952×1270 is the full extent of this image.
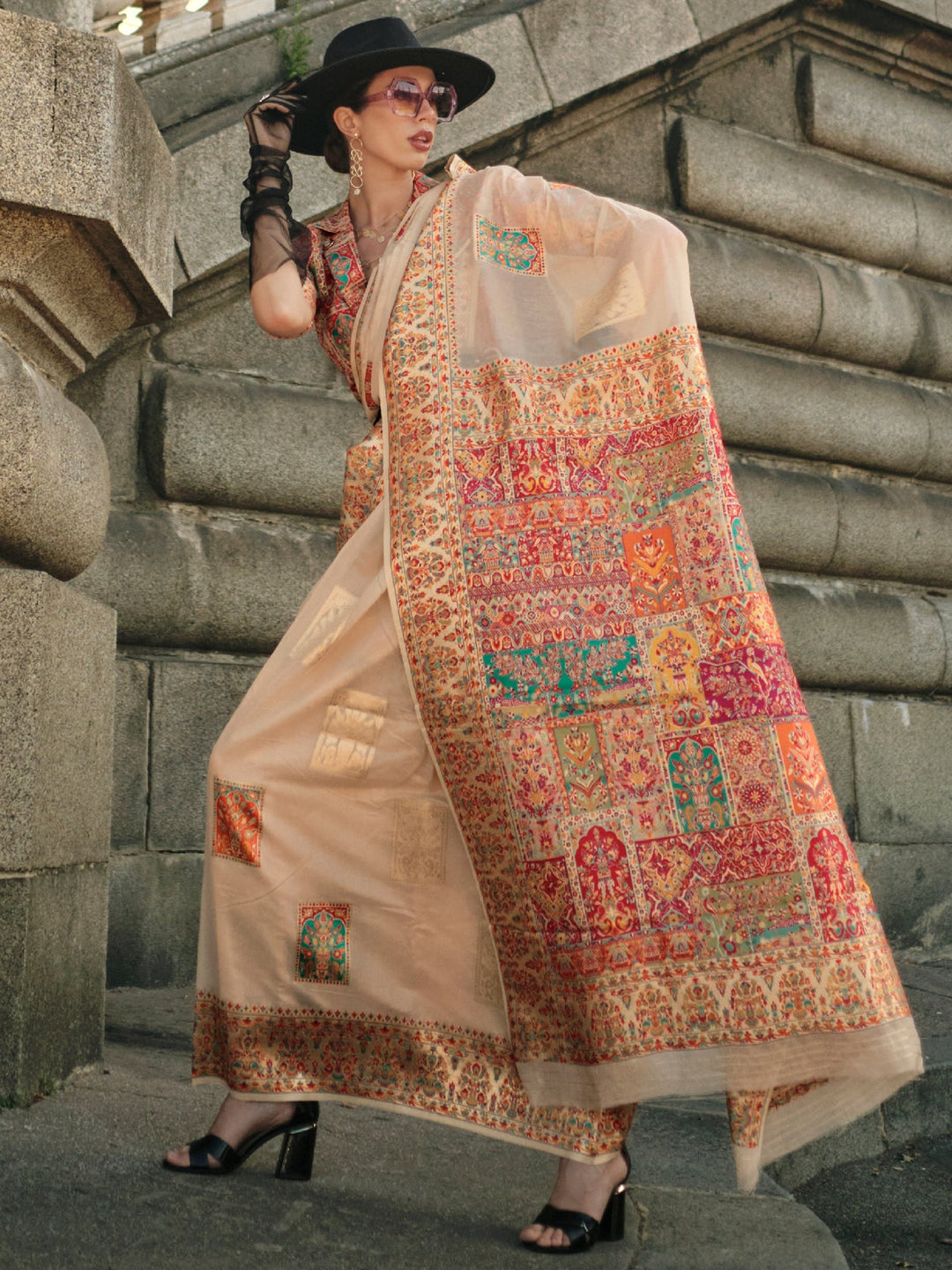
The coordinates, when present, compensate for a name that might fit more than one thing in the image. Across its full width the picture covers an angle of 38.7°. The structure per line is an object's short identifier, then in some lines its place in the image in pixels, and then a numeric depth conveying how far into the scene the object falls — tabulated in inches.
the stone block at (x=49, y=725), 96.7
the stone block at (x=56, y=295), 102.6
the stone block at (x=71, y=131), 99.9
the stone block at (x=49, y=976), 94.0
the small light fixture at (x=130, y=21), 165.6
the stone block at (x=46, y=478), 98.7
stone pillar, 97.0
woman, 81.8
